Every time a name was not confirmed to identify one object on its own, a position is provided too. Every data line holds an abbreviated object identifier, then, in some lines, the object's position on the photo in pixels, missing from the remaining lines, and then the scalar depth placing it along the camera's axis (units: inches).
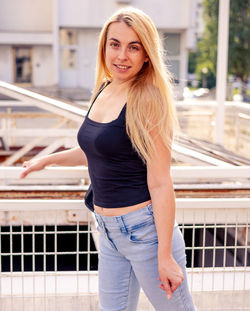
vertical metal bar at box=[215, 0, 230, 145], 311.9
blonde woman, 71.7
